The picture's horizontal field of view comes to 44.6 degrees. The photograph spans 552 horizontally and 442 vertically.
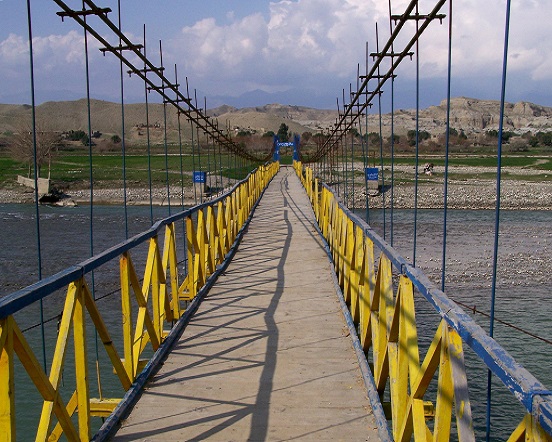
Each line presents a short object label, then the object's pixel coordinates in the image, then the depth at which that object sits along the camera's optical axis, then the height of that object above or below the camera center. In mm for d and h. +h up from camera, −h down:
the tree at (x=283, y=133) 84625 +2407
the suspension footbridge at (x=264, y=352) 2293 -1281
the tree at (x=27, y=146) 38625 +406
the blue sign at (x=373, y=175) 31766 -1102
